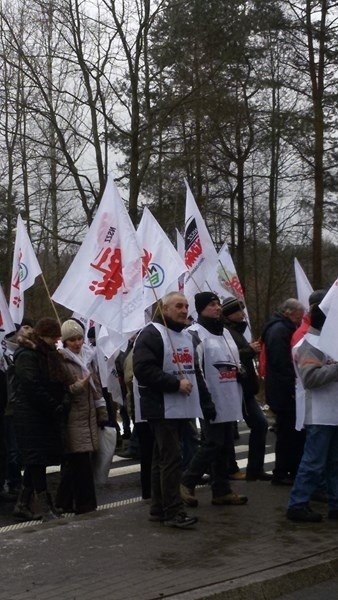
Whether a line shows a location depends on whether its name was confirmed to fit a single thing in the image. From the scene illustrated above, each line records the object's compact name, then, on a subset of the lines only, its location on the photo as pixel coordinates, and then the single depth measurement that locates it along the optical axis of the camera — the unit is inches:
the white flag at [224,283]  512.1
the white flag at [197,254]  433.7
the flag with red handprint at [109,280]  342.3
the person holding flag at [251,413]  392.2
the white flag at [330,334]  291.4
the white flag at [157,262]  355.9
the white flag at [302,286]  546.6
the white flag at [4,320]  402.9
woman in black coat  335.6
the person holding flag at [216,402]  333.7
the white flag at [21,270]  501.4
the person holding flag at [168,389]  301.1
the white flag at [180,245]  613.2
